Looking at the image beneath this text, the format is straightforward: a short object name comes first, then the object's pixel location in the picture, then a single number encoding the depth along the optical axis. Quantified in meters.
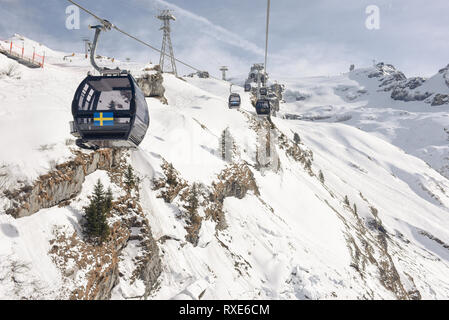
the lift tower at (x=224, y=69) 111.69
